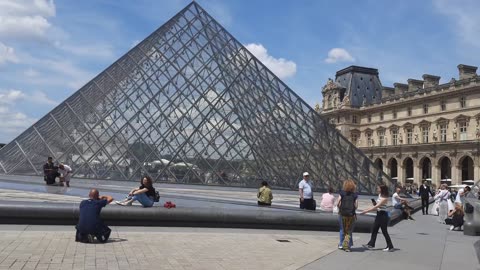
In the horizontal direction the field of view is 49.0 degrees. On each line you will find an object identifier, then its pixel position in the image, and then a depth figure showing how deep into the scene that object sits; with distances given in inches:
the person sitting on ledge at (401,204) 571.5
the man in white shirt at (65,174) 687.1
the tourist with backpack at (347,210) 320.8
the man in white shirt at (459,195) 559.5
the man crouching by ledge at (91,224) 291.7
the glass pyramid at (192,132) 943.0
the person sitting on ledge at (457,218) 491.8
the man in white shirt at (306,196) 472.7
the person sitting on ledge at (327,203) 469.1
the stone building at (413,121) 2297.0
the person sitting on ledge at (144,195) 381.7
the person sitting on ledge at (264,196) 495.5
